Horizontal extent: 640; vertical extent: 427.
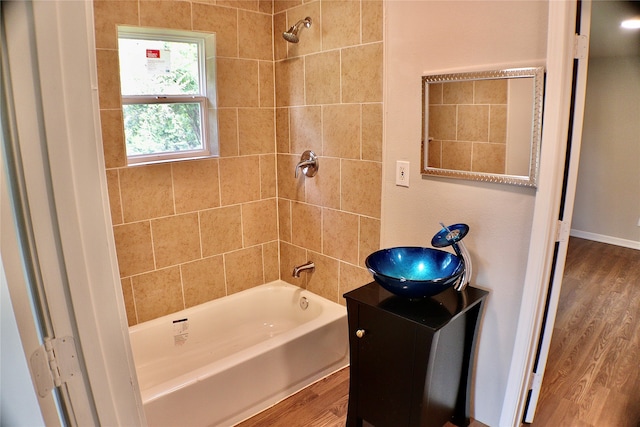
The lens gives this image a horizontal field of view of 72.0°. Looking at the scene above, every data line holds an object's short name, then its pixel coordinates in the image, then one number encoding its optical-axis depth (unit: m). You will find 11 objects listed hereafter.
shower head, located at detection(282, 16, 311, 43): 2.67
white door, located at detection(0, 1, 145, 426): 0.70
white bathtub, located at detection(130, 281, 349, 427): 2.12
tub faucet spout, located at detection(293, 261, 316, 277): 2.94
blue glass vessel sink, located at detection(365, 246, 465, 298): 1.86
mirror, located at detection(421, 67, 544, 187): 1.81
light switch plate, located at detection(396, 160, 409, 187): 2.30
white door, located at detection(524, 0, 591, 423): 1.75
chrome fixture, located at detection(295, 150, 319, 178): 2.83
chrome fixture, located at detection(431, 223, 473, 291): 1.95
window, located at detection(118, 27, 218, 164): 2.48
